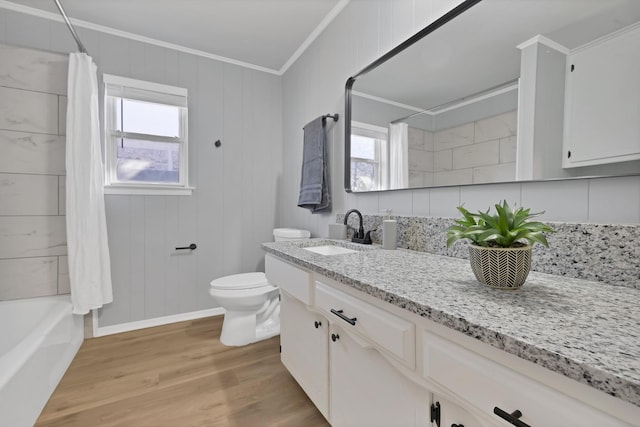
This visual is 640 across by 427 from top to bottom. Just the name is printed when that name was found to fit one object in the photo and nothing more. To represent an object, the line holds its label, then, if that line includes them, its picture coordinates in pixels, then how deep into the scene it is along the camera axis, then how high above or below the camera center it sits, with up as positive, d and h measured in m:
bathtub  1.17 -0.81
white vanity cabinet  0.44 -0.38
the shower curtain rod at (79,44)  1.83 +1.12
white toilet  2.03 -0.80
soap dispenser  1.42 -0.14
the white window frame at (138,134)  2.30 +0.60
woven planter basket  0.72 -0.16
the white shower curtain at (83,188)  1.95 +0.10
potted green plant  0.73 -0.11
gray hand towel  2.13 +0.26
